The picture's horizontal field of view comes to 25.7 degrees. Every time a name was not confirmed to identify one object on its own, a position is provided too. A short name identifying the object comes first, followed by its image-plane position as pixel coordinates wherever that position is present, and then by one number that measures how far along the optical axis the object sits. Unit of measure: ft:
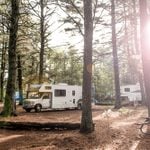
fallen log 46.14
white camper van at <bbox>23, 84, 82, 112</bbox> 92.73
